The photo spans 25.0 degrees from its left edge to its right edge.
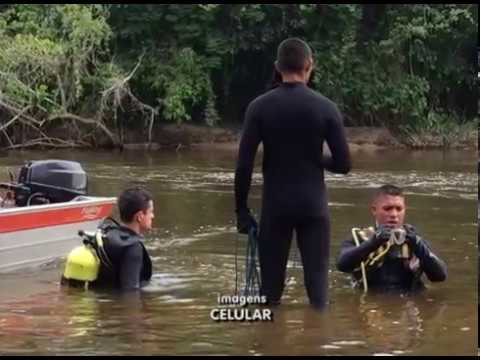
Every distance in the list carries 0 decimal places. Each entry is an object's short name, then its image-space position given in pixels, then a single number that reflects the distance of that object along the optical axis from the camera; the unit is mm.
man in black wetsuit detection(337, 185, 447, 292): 8498
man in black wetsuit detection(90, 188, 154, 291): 8719
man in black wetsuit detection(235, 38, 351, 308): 7094
